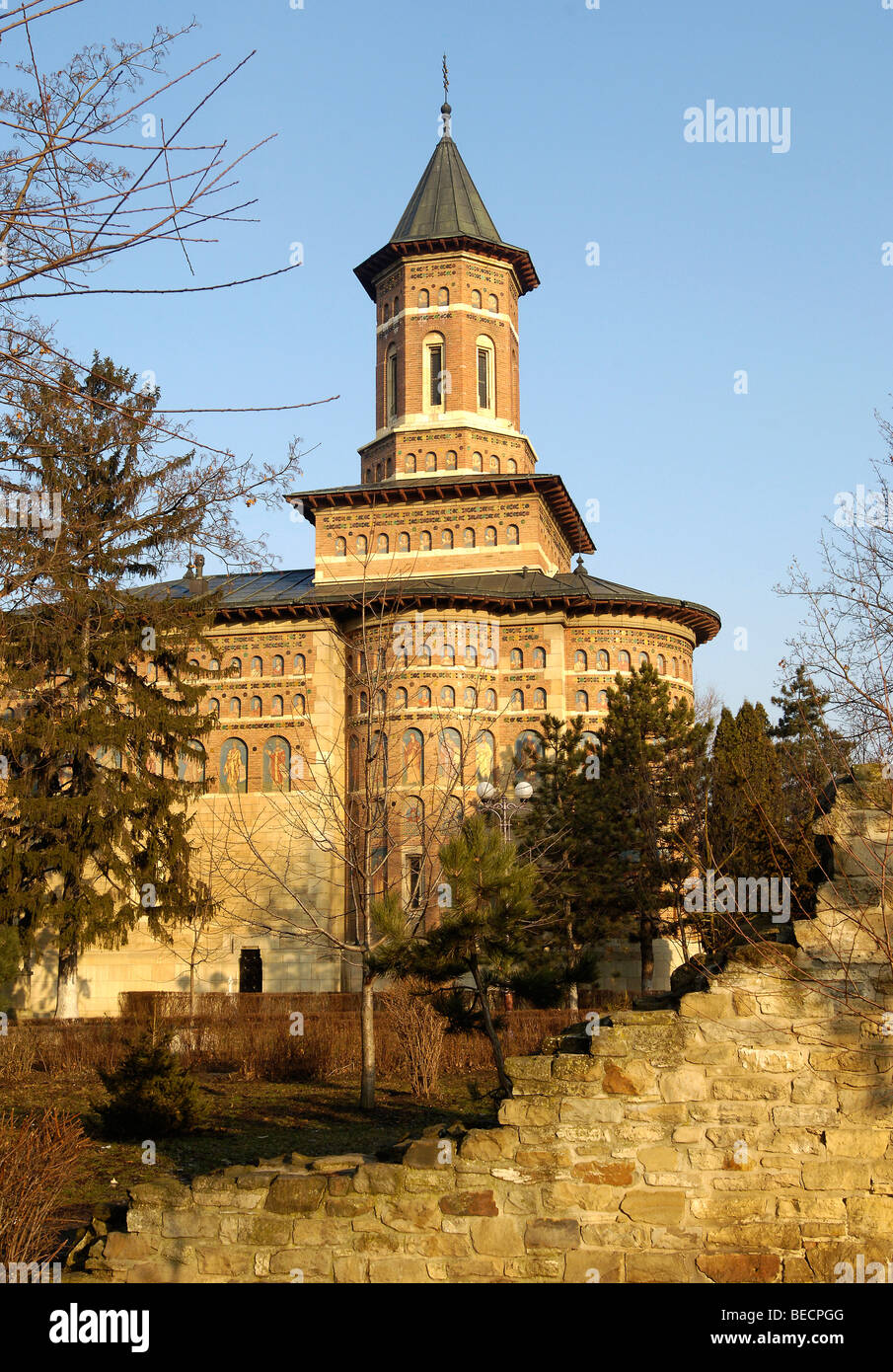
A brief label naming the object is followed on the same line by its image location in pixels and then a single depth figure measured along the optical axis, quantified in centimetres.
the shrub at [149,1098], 1233
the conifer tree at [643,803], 2524
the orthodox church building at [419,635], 3062
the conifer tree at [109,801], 2436
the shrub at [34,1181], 746
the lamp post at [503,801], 2149
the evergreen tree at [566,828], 2358
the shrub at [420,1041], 1551
